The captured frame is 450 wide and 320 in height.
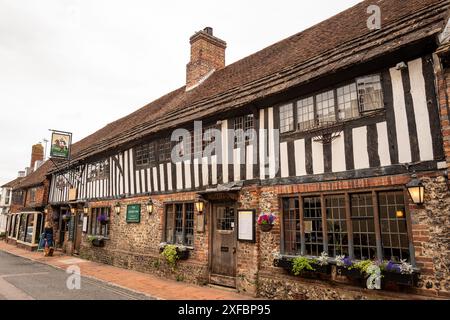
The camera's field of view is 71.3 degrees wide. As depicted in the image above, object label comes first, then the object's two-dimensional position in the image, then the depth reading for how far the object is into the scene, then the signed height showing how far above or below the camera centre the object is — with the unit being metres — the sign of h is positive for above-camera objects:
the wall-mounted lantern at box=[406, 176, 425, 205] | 5.38 +0.41
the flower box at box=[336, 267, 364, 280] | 5.84 -1.08
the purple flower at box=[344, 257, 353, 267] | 6.04 -0.89
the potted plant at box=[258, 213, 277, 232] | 7.58 -0.14
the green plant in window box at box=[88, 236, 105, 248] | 13.98 -1.12
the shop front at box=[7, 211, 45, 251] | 20.94 -0.97
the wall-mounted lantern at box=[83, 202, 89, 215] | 15.75 +0.33
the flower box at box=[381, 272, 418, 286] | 5.22 -1.06
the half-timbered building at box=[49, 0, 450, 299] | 5.64 +1.25
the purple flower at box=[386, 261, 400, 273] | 5.38 -0.88
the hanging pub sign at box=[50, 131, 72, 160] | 16.84 +3.83
